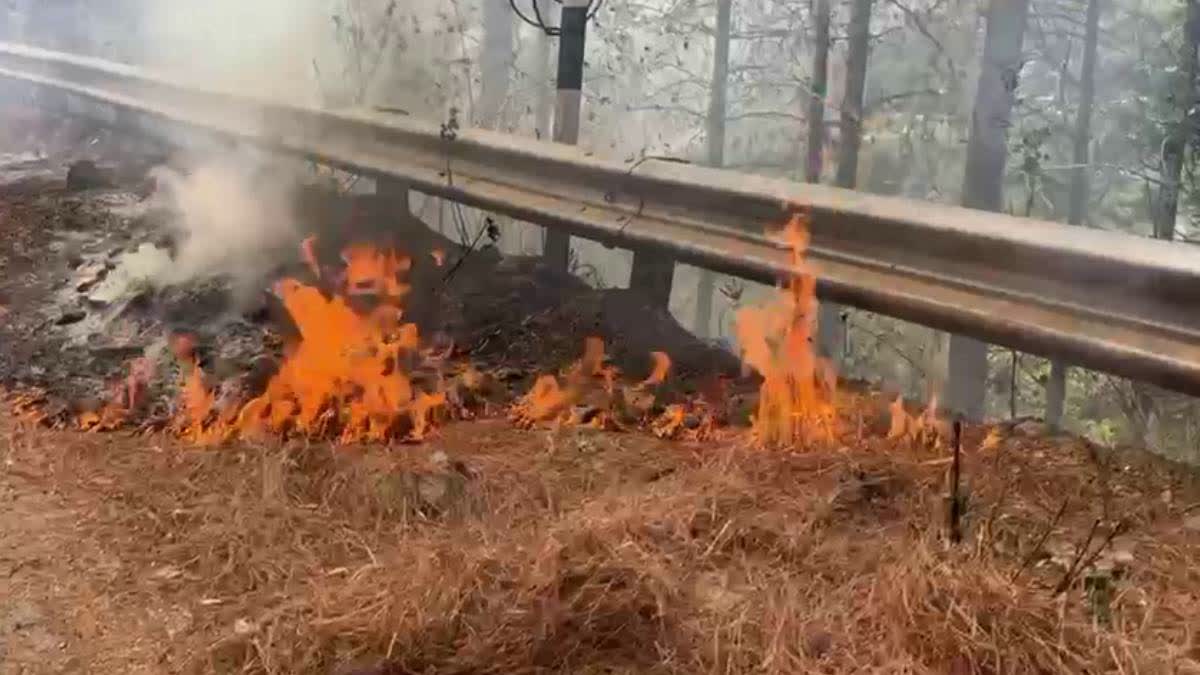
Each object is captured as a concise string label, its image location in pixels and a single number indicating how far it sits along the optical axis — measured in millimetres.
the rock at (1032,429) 4059
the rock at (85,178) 7322
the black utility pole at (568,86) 5949
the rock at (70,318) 5258
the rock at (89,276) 5605
